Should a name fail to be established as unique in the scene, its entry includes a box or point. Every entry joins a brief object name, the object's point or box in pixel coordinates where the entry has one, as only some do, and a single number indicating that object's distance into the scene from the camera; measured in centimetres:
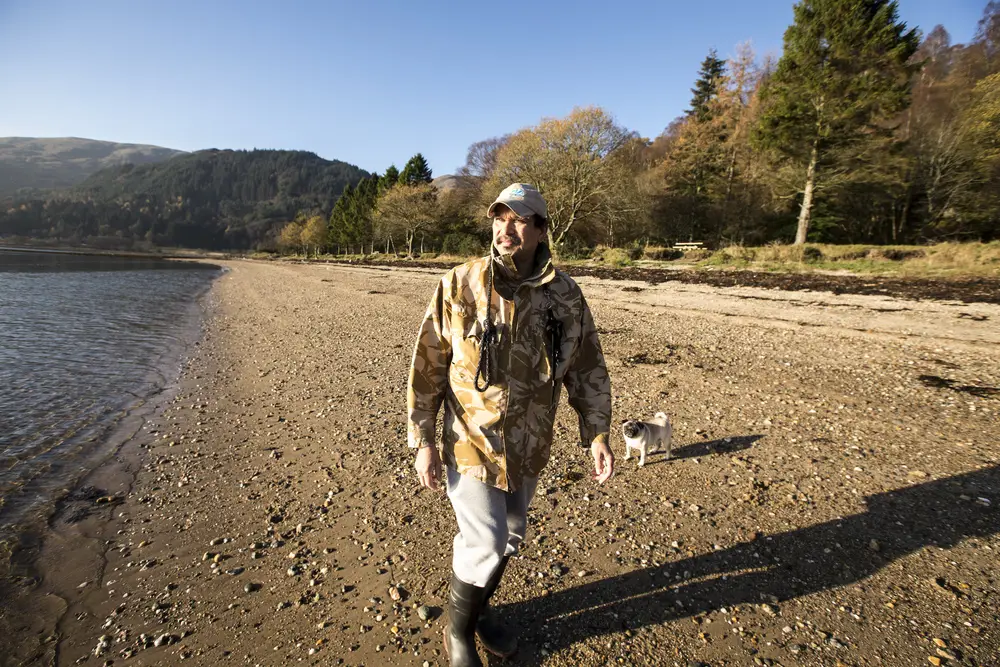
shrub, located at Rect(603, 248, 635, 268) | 2806
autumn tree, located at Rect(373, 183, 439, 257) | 5166
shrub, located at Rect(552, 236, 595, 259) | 3413
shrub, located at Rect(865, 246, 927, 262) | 1916
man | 192
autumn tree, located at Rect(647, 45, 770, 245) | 3306
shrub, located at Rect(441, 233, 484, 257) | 4748
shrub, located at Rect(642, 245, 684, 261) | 2822
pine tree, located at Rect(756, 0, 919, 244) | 2236
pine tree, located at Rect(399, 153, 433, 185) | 6112
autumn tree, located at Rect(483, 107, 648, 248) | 3123
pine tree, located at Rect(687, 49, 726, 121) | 5019
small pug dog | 417
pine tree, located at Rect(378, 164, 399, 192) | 6569
